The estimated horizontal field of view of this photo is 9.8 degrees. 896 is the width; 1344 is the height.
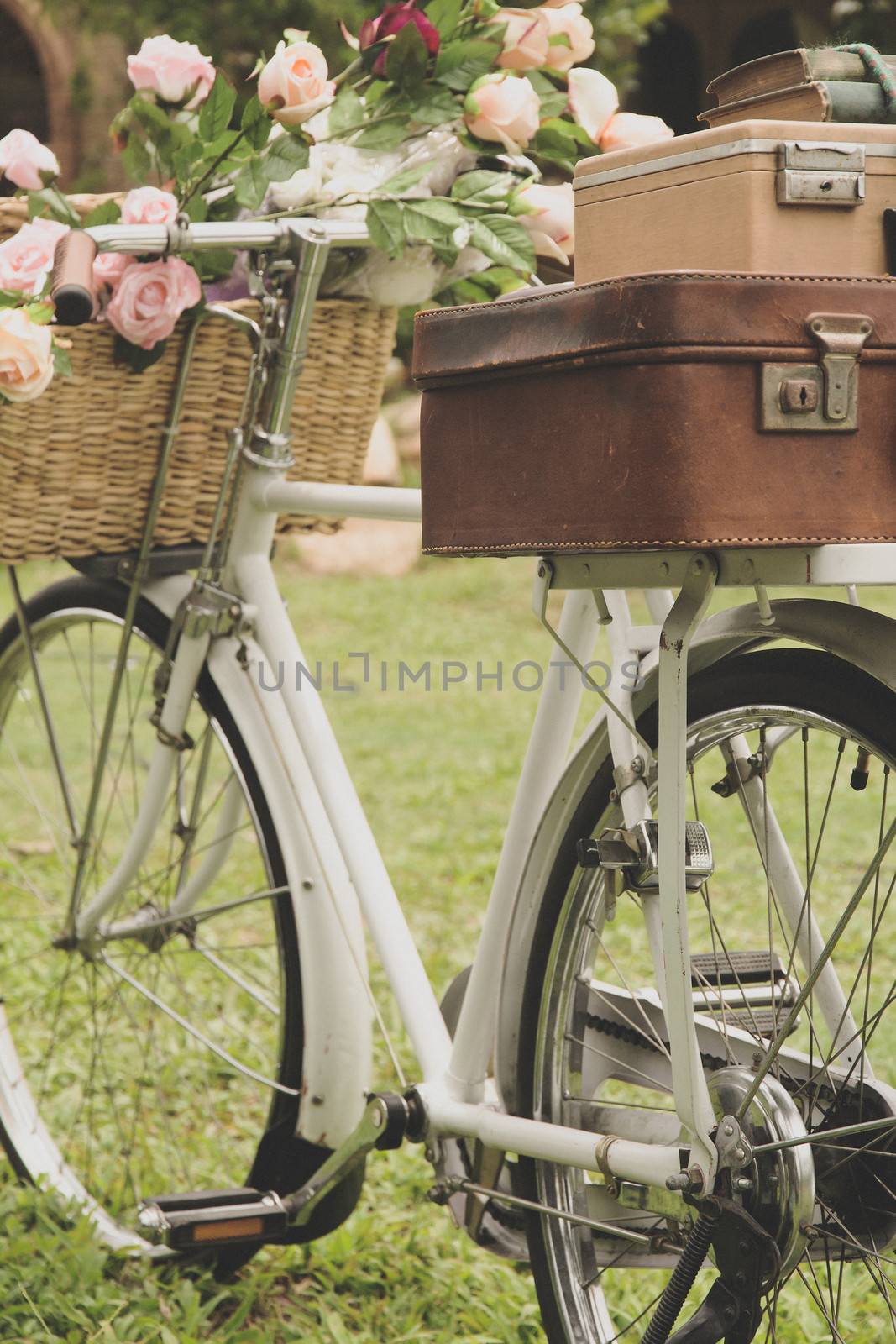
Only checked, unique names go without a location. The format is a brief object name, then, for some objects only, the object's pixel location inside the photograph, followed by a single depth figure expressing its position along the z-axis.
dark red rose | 3.34
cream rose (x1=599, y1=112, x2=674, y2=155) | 3.38
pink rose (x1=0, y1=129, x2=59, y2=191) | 3.31
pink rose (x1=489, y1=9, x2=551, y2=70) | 3.38
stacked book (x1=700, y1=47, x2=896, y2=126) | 2.90
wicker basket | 3.41
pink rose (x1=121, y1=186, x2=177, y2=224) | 3.32
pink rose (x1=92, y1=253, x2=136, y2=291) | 3.36
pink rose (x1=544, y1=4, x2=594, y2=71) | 3.39
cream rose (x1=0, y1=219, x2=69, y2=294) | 3.24
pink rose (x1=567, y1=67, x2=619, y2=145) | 3.42
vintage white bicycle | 3.02
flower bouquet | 3.32
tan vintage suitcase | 2.85
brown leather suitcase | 2.84
